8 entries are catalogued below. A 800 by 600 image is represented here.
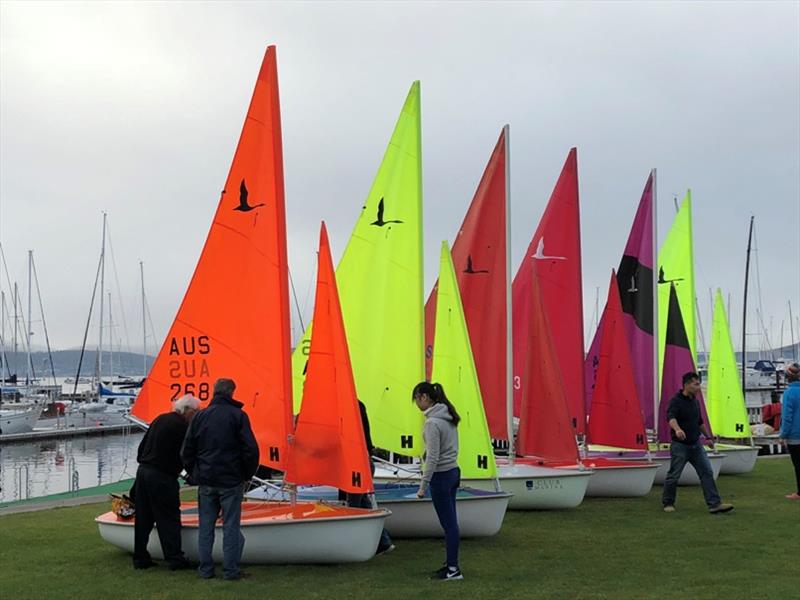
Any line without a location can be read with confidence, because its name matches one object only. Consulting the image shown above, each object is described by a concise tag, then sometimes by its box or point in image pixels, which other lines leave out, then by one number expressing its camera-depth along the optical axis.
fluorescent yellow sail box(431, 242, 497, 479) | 10.35
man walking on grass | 11.52
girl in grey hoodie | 7.68
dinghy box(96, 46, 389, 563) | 9.16
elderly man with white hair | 8.05
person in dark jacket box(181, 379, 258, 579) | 7.62
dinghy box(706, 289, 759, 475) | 17.66
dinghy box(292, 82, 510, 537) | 11.16
